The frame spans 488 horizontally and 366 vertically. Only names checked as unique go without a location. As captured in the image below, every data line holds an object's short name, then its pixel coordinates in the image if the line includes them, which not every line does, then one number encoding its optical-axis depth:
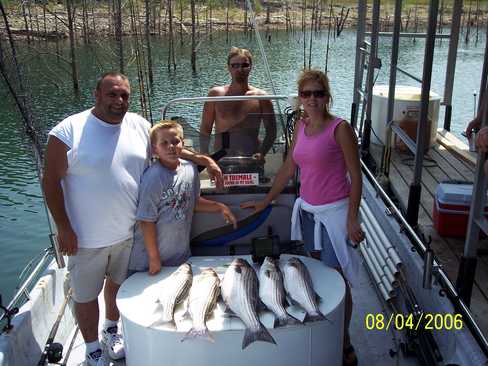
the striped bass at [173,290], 2.61
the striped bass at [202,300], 2.48
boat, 3.06
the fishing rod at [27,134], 3.37
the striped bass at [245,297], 2.46
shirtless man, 3.78
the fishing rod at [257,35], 4.70
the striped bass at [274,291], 2.57
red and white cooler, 4.08
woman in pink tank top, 2.88
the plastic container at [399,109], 6.29
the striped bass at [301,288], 2.59
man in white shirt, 2.87
